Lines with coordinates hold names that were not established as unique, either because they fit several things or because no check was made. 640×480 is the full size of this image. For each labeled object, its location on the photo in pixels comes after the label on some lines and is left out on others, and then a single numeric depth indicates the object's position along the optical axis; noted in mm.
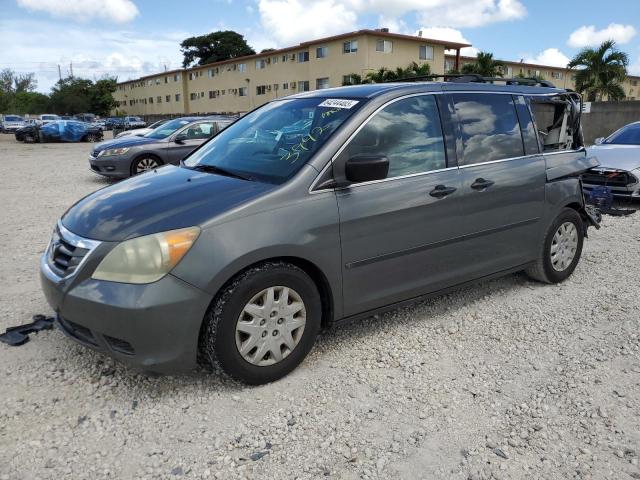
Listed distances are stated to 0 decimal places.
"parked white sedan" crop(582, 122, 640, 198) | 8352
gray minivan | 2795
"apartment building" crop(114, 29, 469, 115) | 41062
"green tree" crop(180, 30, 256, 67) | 75812
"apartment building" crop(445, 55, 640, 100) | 50344
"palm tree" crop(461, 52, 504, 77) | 33822
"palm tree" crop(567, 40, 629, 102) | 31047
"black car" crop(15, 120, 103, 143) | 30109
